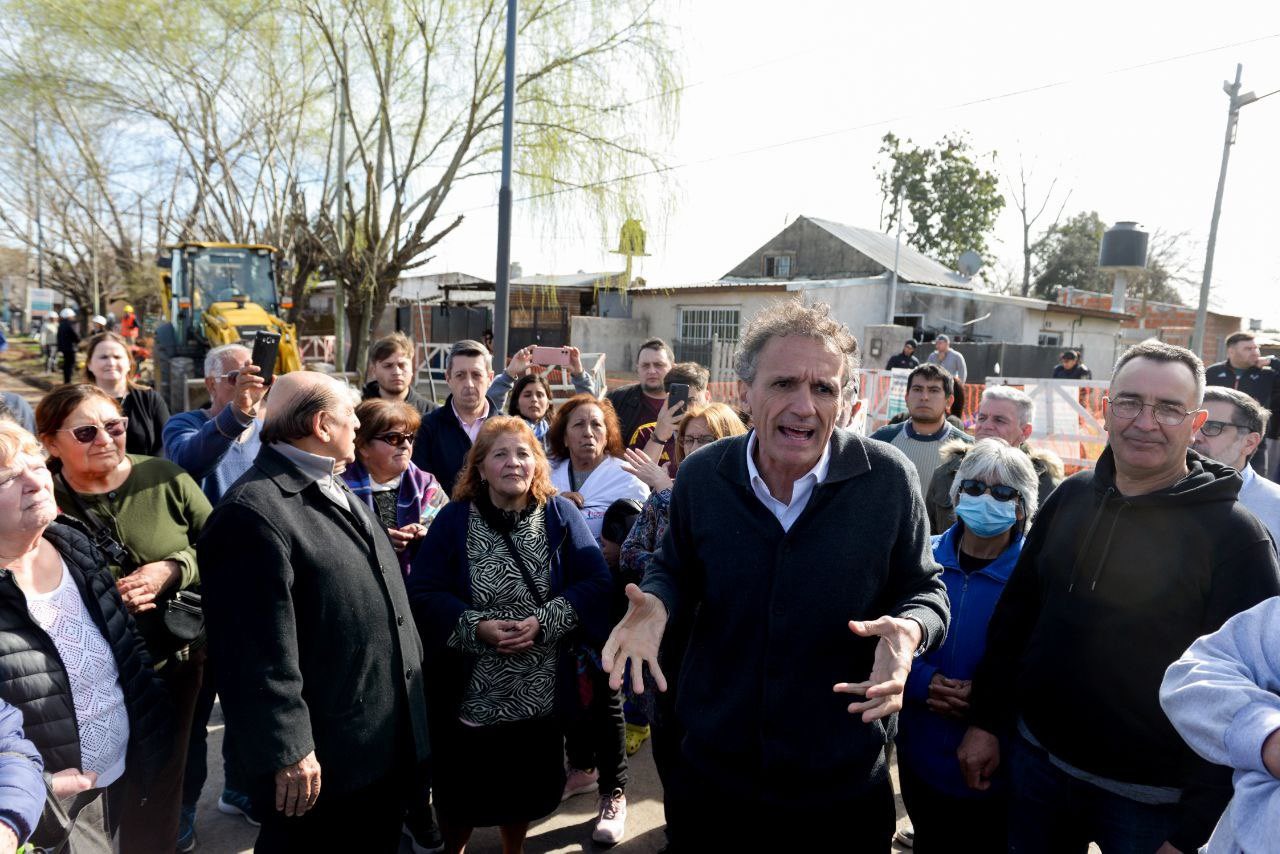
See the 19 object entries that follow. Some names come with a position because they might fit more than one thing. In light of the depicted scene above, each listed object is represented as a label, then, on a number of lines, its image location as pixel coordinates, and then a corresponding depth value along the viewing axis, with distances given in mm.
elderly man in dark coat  2162
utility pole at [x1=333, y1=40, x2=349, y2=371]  15664
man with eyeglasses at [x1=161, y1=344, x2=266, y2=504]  3418
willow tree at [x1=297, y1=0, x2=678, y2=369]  12938
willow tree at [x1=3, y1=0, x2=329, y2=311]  16125
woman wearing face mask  2479
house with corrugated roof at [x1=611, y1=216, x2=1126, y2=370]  21797
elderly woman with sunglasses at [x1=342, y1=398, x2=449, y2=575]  3256
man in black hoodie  1985
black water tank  27531
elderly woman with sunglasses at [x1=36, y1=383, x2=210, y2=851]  2582
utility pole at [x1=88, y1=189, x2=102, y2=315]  26109
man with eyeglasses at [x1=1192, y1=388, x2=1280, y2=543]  3197
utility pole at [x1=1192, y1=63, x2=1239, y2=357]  14234
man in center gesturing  1900
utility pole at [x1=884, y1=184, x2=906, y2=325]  23609
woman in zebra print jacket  2898
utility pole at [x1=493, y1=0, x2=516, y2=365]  9031
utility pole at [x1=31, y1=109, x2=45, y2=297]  20750
